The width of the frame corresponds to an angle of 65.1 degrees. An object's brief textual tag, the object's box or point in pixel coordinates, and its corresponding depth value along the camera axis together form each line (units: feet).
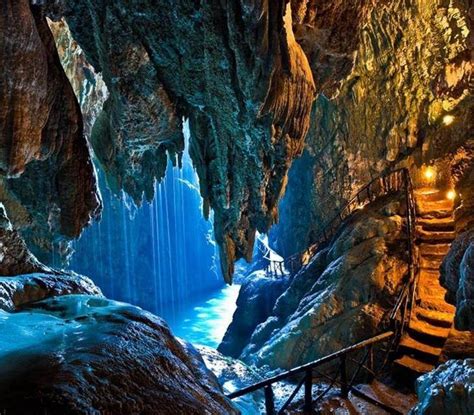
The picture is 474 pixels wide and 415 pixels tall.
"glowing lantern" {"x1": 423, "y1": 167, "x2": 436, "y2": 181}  43.83
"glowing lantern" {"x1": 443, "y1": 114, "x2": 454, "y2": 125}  41.88
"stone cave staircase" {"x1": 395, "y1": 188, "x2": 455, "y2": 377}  22.95
